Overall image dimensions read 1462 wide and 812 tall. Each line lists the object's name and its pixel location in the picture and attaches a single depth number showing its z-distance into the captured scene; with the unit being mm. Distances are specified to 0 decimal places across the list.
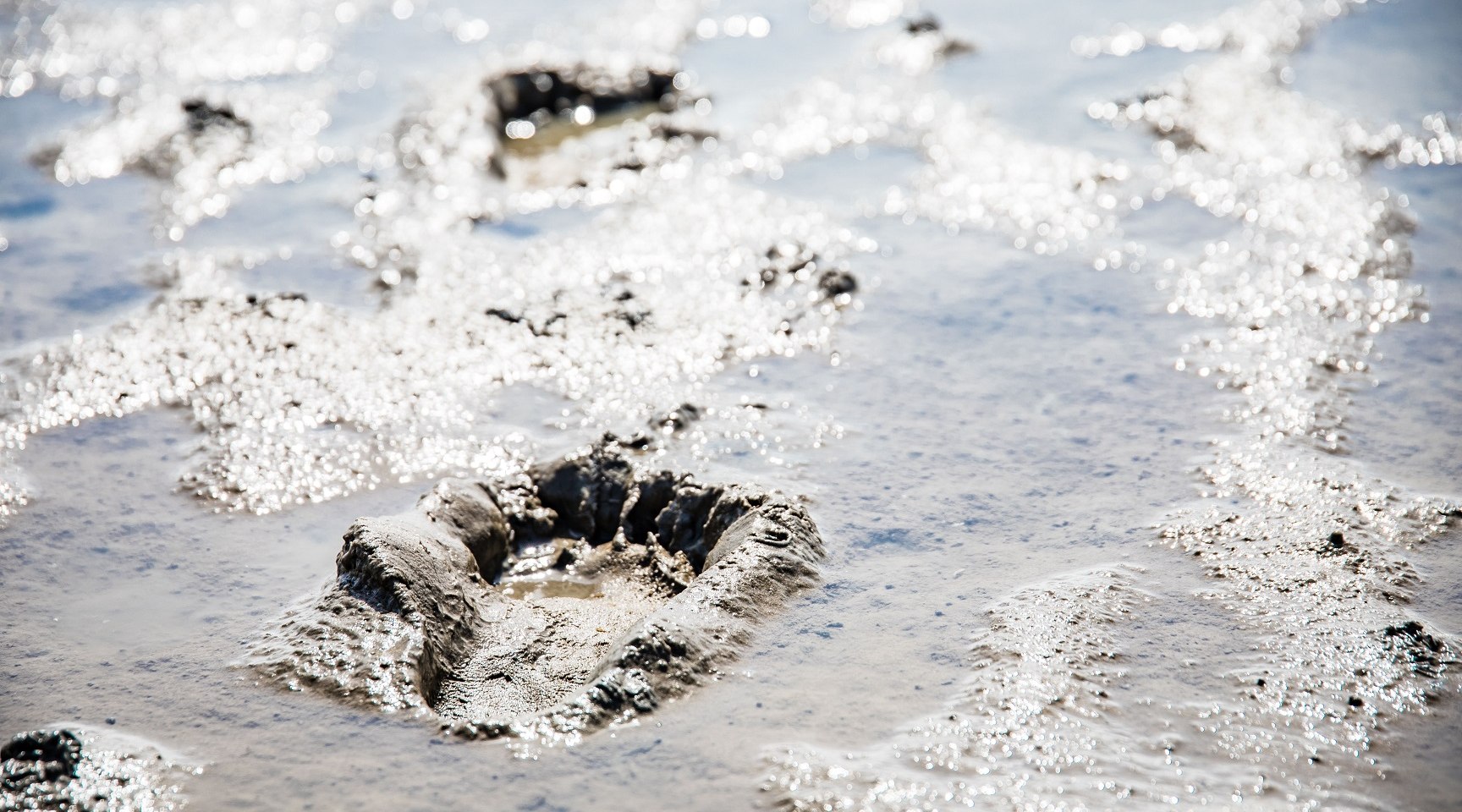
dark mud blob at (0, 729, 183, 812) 4535
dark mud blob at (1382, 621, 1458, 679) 4930
